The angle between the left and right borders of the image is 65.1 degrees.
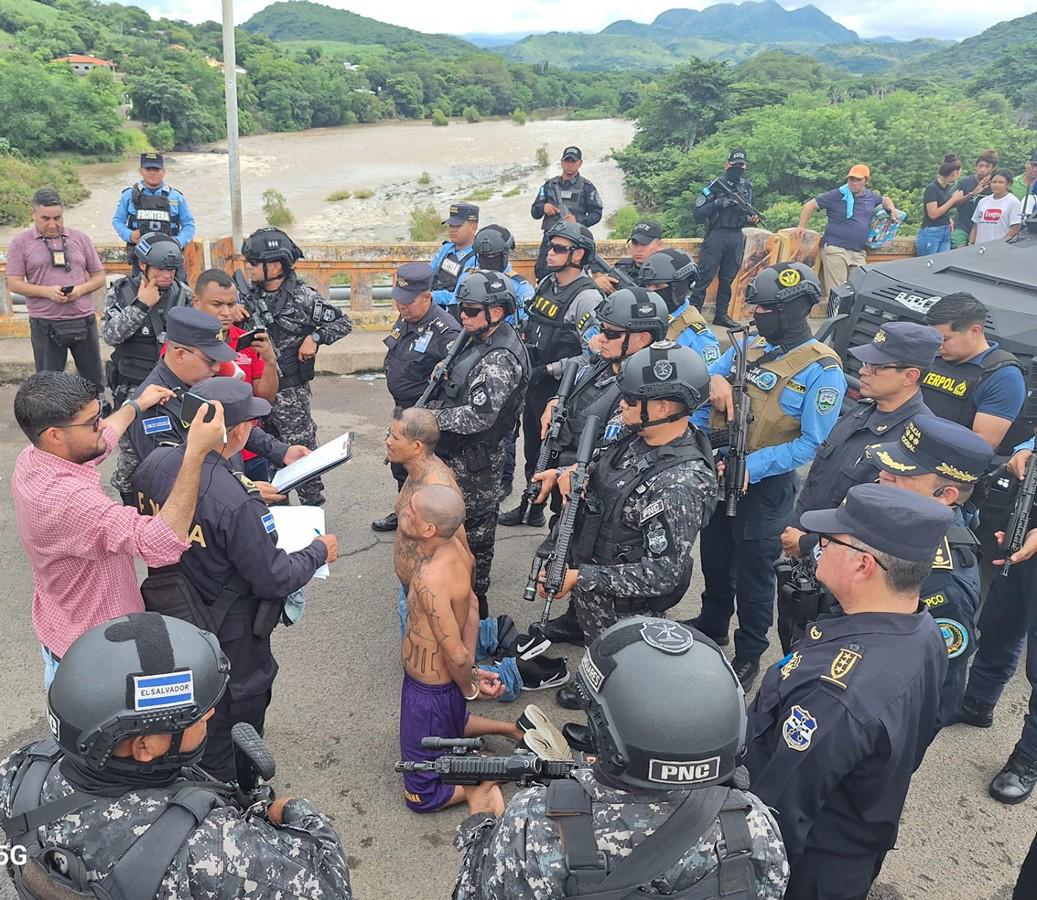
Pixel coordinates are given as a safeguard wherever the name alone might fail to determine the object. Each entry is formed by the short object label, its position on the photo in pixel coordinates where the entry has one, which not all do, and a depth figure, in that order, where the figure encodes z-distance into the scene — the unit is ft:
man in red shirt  16.11
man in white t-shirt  32.99
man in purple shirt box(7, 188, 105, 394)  20.62
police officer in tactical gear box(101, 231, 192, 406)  17.78
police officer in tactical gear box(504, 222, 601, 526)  18.76
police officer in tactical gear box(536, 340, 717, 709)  11.00
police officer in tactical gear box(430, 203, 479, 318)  23.20
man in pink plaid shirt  9.00
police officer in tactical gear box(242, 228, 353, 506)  18.08
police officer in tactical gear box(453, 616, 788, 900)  5.32
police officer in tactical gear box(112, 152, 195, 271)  24.56
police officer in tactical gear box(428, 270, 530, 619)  15.15
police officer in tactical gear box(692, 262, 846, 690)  13.50
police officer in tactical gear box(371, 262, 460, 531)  17.17
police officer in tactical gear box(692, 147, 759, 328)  30.68
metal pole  29.09
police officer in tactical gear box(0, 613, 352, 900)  5.36
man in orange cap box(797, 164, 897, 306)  31.48
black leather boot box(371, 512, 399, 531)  19.24
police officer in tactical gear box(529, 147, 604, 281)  30.17
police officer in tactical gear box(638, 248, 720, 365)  17.21
